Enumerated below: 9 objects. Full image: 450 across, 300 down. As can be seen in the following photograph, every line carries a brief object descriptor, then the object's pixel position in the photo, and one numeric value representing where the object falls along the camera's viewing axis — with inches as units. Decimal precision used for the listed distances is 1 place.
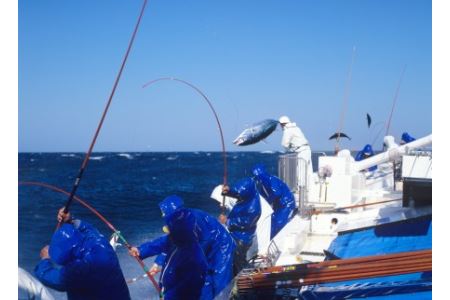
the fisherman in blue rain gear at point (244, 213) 230.4
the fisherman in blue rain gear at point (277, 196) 270.7
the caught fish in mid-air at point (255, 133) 292.0
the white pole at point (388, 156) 273.6
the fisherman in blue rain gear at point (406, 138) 498.3
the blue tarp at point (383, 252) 159.6
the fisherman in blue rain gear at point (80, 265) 120.0
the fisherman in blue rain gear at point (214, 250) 158.1
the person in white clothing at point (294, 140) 353.4
